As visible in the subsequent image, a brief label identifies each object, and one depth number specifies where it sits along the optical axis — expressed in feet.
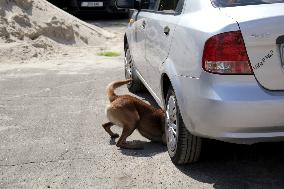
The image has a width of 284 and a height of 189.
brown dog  16.28
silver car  11.67
